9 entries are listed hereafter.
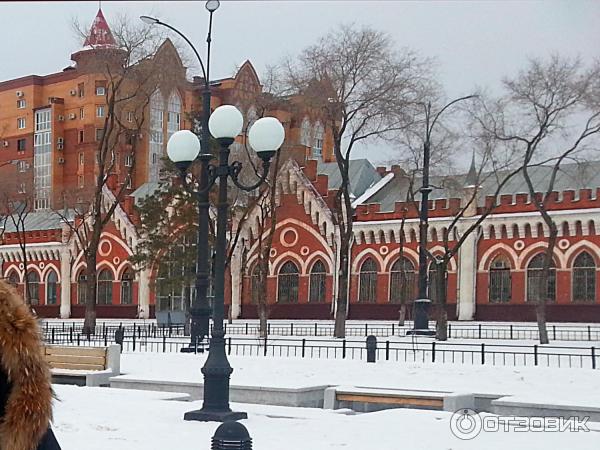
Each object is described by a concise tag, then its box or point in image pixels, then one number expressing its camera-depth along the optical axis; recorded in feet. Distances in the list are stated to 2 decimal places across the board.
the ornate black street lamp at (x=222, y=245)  45.50
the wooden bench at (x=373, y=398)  55.88
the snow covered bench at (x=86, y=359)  70.74
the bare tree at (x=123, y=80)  129.59
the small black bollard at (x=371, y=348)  75.35
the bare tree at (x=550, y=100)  103.45
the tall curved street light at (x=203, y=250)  73.67
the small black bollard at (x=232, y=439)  28.68
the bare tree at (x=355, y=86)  115.03
